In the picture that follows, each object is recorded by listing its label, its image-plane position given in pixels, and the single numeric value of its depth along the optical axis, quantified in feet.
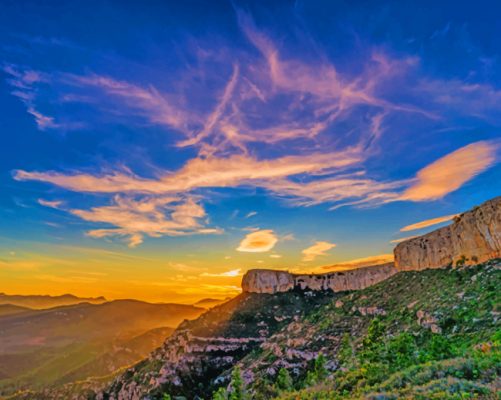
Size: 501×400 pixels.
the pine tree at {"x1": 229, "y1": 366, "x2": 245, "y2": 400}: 198.90
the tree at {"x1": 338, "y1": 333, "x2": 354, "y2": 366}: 181.94
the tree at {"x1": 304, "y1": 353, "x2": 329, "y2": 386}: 186.72
